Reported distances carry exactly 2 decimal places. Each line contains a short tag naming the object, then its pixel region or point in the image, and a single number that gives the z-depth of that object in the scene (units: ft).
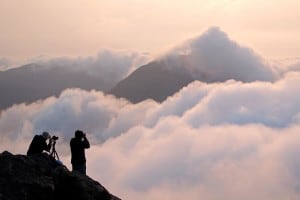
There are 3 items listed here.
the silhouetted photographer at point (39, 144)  78.79
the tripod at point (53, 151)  81.15
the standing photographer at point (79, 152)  83.10
